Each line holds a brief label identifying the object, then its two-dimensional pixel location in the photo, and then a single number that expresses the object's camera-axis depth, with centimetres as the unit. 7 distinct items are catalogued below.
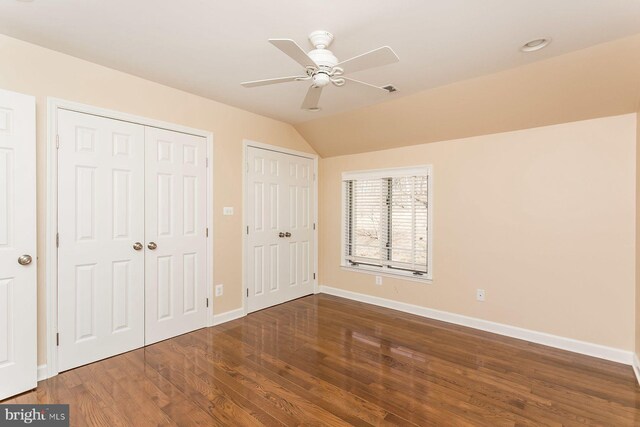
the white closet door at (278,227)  399
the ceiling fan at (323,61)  176
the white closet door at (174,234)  305
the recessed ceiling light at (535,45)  218
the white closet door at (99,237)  254
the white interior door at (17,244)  216
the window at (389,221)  400
